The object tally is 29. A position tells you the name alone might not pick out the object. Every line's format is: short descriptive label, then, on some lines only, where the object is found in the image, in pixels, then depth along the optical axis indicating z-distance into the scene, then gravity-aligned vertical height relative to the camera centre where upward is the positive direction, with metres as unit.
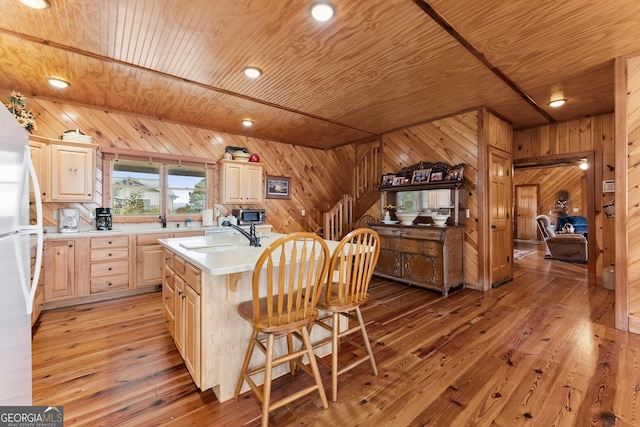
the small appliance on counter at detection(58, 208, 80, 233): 3.71 -0.11
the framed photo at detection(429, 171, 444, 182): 4.37 +0.59
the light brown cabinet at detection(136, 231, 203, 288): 3.87 -0.68
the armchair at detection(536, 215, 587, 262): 5.94 -0.75
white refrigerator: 1.06 -0.23
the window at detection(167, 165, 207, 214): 4.68 +0.41
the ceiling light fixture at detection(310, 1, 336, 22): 1.95 +1.49
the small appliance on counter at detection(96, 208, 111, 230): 3.88 -0.10
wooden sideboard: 3.86 -0.64
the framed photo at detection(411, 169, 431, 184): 4.52 +0.62
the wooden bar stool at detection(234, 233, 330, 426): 1.47 -0.60
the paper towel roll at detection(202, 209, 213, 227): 4.72 -0.08
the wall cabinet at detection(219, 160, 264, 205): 4.95 +0.57
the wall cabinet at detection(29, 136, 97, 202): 3.44 +0.58
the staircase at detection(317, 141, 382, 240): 5.68 +0.32
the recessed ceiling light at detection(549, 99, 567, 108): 3.72 +1.53
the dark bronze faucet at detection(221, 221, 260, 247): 2.31 -0.23
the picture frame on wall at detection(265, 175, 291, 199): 5.72 +0.54
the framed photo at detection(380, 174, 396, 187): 5.03 +0.61
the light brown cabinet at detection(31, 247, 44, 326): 2.83 -0.94
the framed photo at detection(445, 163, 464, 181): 4.16 +0.61
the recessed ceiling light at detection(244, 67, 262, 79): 2.90 +1.52
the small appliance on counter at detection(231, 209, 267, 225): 2.55 -0.03
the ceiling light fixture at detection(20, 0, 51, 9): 1.92 +1.49
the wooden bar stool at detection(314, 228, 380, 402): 1.78 -0.55
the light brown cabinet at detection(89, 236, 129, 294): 3.58 -0.69
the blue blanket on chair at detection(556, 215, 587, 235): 7.94 -0.27
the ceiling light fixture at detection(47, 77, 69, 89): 3.11 +1.51
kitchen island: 1.72 -0.69
